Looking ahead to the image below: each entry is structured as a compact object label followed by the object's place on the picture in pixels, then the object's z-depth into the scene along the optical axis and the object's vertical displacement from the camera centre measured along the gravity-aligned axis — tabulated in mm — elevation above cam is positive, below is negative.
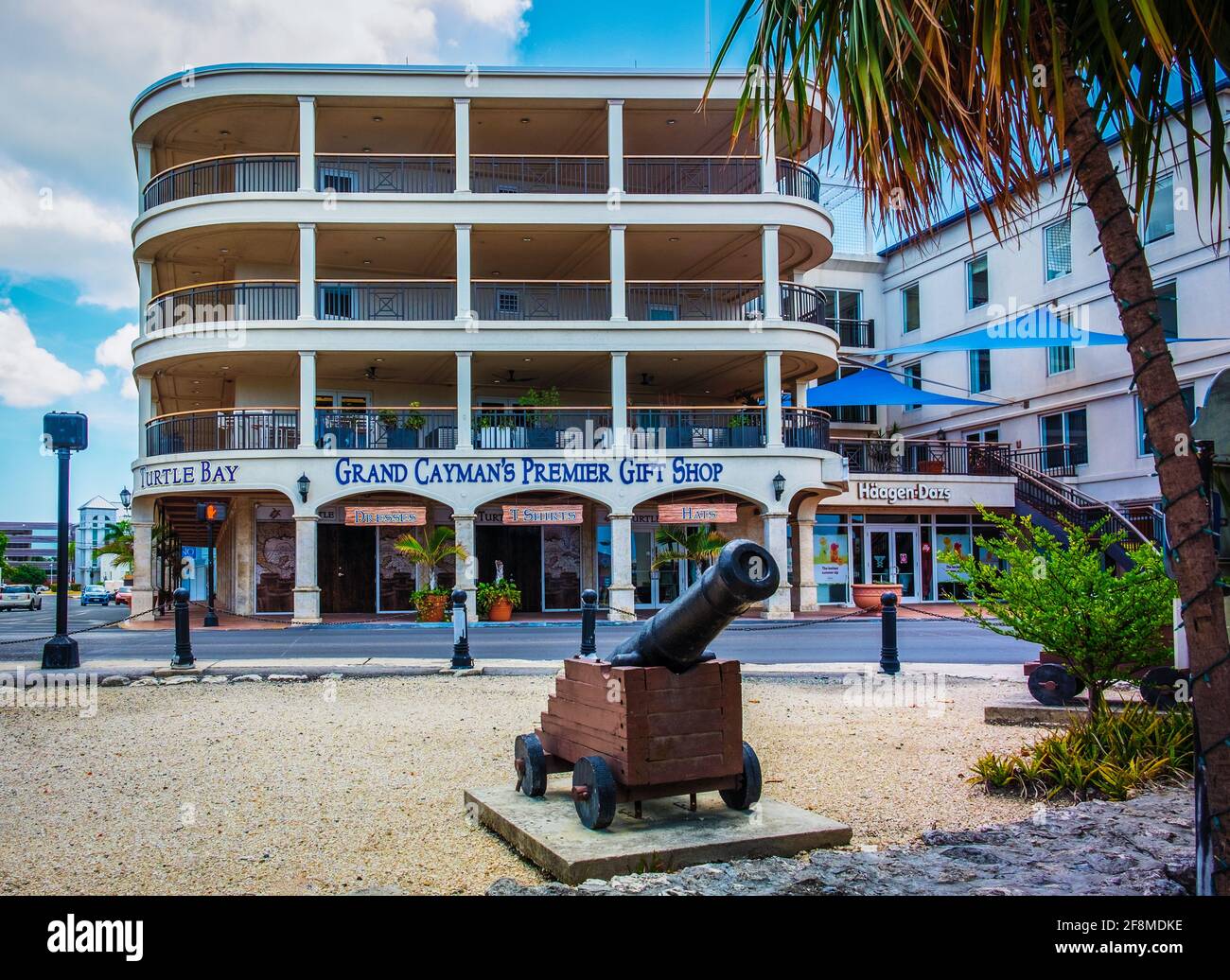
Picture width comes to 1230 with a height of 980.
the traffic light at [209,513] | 25547 +1161
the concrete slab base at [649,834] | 5145 -1457
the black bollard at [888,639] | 13657 -1139
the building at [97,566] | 73812 -81
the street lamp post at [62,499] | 14266 +863
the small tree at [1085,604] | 7648 -422
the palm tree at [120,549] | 39959 +520
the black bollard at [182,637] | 14469 -1023
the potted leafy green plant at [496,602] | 26062 -1120
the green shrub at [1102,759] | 6449 -1327
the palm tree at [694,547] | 26266 +152
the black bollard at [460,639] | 14414 -1120
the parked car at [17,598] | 46094 -1491
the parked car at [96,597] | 56500 -1834
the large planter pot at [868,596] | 27734 -1176
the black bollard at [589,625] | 14577 -962
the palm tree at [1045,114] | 3904 +1936
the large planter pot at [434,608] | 25359 -1207
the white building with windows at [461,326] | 26797 +5861
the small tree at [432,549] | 25531 +217
